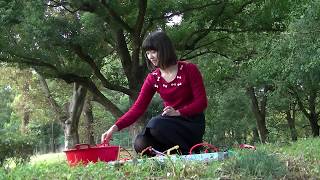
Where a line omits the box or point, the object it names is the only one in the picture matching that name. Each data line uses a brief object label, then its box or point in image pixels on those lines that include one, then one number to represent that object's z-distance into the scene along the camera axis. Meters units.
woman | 4.54
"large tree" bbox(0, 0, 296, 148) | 13.26
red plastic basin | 4.29
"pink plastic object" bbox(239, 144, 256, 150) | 4.30
